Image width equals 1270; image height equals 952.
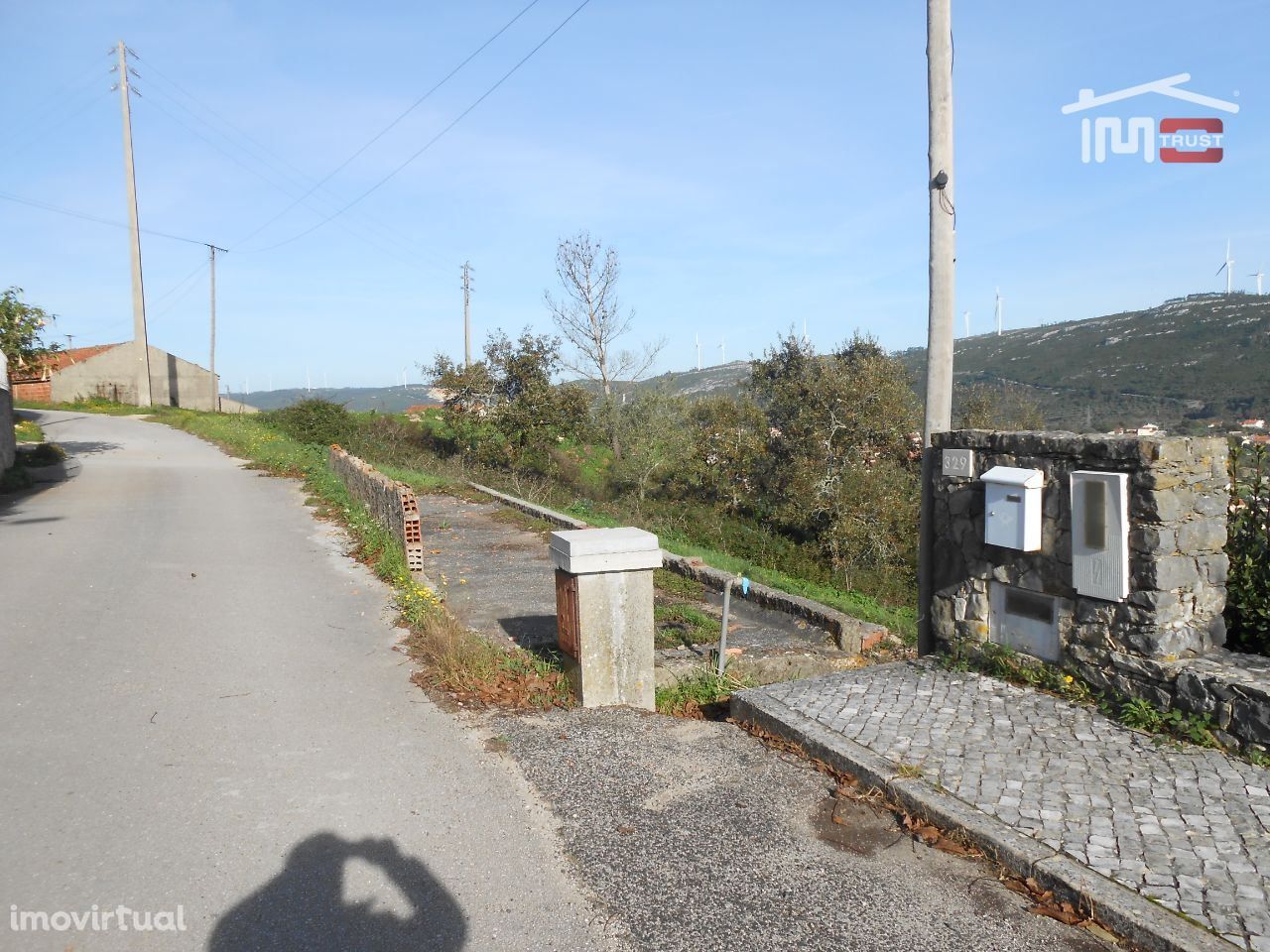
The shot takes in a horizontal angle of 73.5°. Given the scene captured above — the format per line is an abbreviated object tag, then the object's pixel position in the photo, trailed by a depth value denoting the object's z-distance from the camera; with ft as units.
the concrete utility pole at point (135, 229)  118.83
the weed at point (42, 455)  56.75
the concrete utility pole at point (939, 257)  21.04
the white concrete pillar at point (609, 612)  17.52
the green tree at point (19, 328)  53.01
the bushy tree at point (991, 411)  79.61
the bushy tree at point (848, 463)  57.16
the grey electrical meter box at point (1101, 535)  15.75
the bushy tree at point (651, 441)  82.33
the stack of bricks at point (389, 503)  28.43
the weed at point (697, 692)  19.10
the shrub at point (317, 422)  86.63
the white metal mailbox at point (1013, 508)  17.34
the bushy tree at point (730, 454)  68.74
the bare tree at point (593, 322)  119.96
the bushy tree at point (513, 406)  86.28
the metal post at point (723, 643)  19.31
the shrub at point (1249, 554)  16.96
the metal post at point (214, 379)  165.27
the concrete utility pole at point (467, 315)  148.56
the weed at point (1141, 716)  15.20
